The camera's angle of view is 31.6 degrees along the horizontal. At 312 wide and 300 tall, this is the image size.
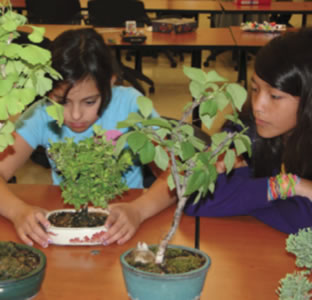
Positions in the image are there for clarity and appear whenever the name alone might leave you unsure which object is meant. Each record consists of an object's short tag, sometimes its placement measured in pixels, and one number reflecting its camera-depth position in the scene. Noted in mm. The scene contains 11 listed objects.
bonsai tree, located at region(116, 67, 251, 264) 863
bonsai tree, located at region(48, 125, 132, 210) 1160
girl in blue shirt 1406
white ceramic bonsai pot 1239
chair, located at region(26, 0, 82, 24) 5375
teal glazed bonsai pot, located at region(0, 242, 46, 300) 950
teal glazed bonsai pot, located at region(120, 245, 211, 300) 916
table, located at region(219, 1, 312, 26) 5316
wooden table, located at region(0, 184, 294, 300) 1095
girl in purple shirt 1439
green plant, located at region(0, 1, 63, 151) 824
